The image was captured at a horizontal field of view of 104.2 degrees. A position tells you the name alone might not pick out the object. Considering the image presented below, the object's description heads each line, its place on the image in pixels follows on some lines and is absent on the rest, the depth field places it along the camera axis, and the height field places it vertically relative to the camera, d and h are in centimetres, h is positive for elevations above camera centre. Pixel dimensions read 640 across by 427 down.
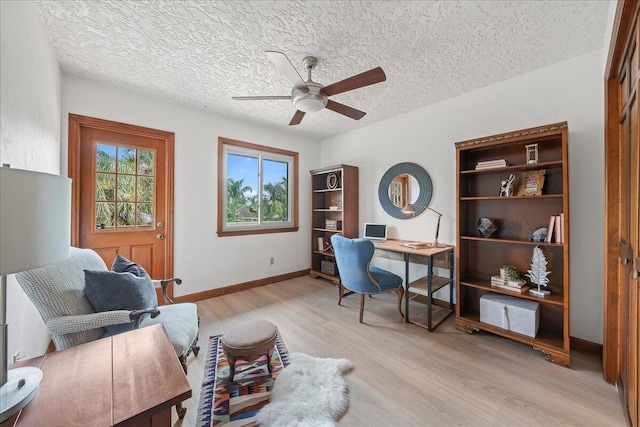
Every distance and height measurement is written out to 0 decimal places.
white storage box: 209 -88
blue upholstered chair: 251 -62
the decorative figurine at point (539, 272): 211 -50
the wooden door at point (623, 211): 122 +1
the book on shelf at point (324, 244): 420 -52
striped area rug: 145 -118
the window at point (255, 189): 353 +38
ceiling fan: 172 +96
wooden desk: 250 -53
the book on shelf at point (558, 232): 203 -15
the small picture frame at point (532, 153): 216 +52
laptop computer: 345 -26
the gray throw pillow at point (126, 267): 175 -38
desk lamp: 292 +2
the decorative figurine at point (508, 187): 228 +25
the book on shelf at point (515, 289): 217 -67
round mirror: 312 +32
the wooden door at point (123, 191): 254 +25
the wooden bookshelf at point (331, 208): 382 +9
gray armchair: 127 -54
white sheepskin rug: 140 -114
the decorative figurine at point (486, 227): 239 -13
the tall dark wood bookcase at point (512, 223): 198 -9
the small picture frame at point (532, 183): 216 +26
